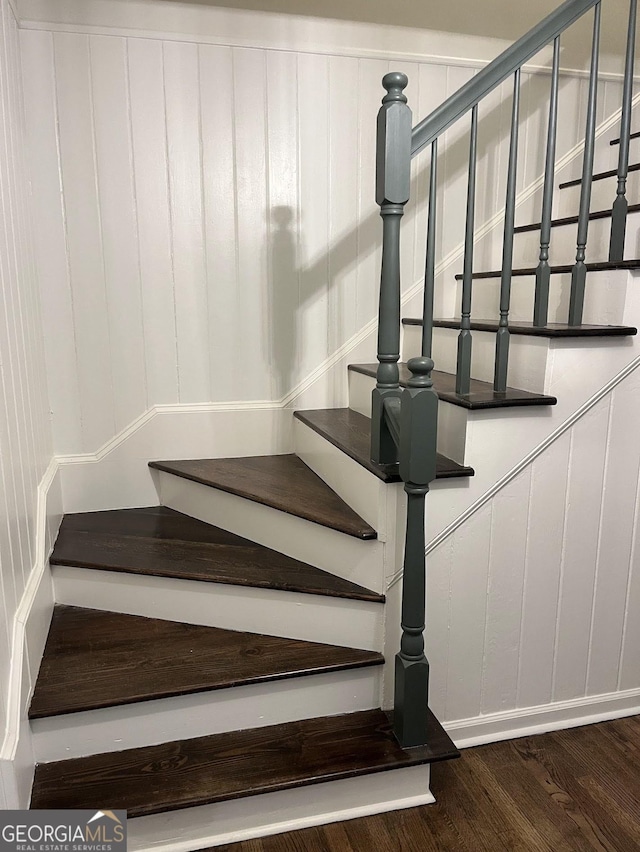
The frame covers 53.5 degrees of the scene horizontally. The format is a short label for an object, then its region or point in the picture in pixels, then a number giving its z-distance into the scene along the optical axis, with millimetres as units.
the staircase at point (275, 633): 1577
